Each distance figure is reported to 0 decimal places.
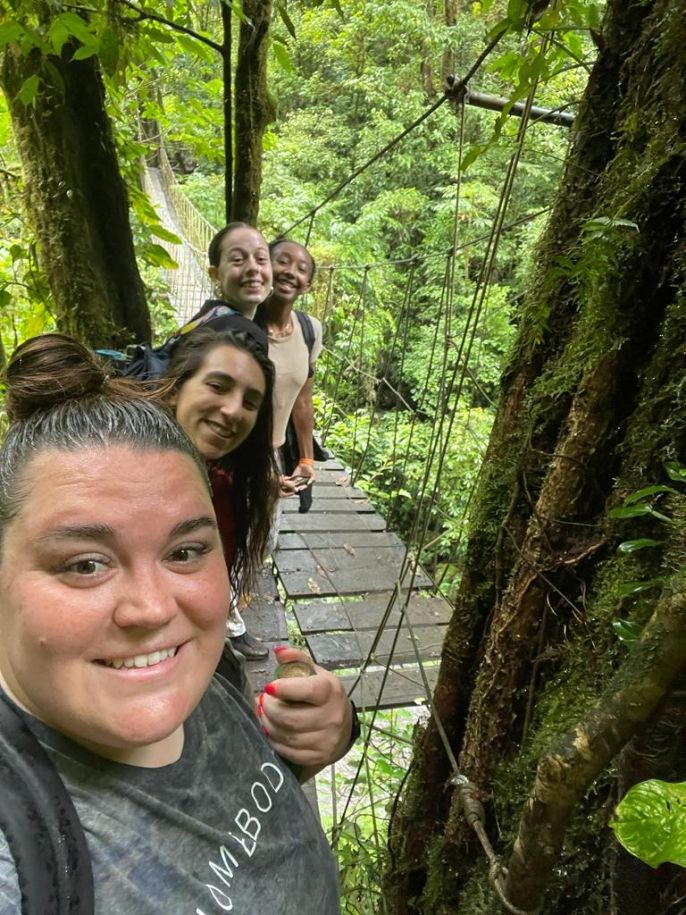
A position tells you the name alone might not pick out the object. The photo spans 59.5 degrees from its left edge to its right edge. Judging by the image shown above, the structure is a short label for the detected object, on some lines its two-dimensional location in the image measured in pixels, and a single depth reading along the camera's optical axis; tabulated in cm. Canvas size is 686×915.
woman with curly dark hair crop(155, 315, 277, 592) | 108
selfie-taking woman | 46
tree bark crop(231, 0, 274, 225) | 158
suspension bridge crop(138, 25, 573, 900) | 142
